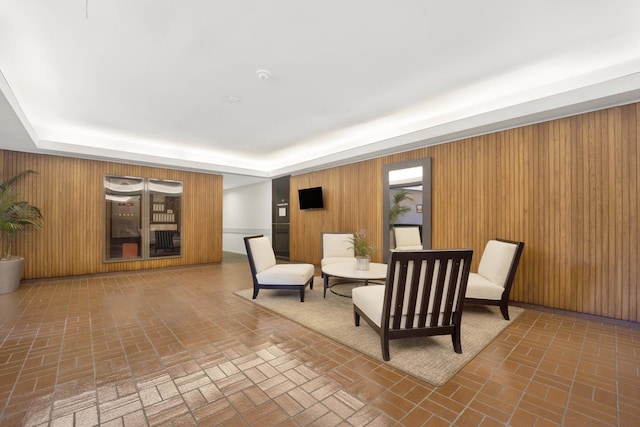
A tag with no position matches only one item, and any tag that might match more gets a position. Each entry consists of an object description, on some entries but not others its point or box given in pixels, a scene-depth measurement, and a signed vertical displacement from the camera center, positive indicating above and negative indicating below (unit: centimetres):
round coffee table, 380 -85
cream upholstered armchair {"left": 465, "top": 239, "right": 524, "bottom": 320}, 332 -85
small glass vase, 421 -75
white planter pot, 445 -98
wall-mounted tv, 705 +43
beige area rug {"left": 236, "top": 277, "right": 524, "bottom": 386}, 228 -125
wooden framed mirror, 495 +30
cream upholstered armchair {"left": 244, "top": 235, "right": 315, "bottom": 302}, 405 -87
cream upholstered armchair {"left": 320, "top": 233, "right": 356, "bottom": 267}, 555 -64
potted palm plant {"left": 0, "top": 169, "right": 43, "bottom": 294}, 451 -14
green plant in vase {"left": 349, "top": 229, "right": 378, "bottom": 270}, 423 -66
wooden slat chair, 231 -71
